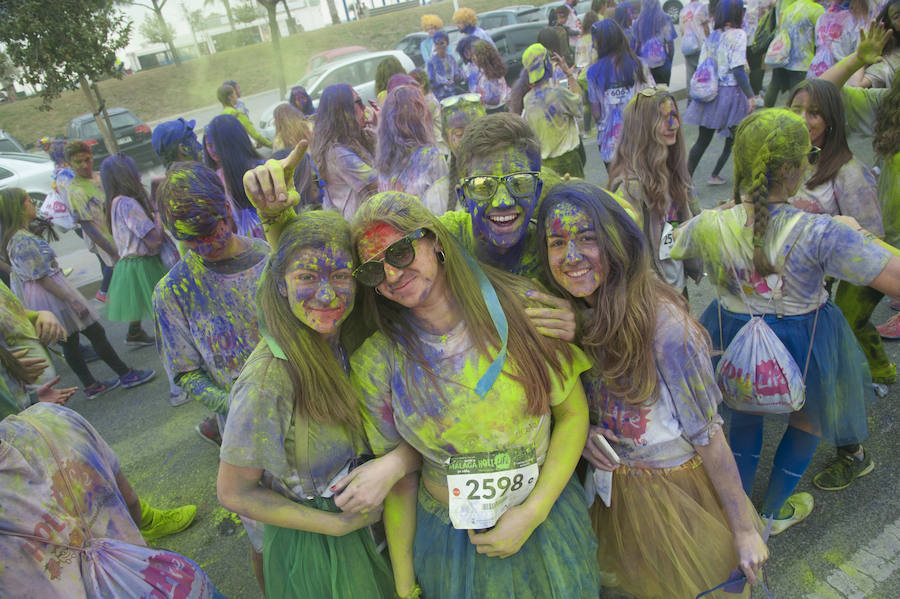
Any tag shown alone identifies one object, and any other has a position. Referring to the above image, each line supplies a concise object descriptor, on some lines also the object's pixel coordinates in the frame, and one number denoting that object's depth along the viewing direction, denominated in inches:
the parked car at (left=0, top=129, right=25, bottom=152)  504.1
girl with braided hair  77.7
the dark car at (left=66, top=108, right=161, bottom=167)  578.9
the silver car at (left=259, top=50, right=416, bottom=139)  476.4
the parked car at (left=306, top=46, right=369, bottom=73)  607.7
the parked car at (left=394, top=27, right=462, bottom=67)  593.0
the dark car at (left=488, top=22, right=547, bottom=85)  500.4
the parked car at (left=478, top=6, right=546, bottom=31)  585.6
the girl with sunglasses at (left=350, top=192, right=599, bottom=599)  64.0
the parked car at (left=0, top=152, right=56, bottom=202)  434.0
